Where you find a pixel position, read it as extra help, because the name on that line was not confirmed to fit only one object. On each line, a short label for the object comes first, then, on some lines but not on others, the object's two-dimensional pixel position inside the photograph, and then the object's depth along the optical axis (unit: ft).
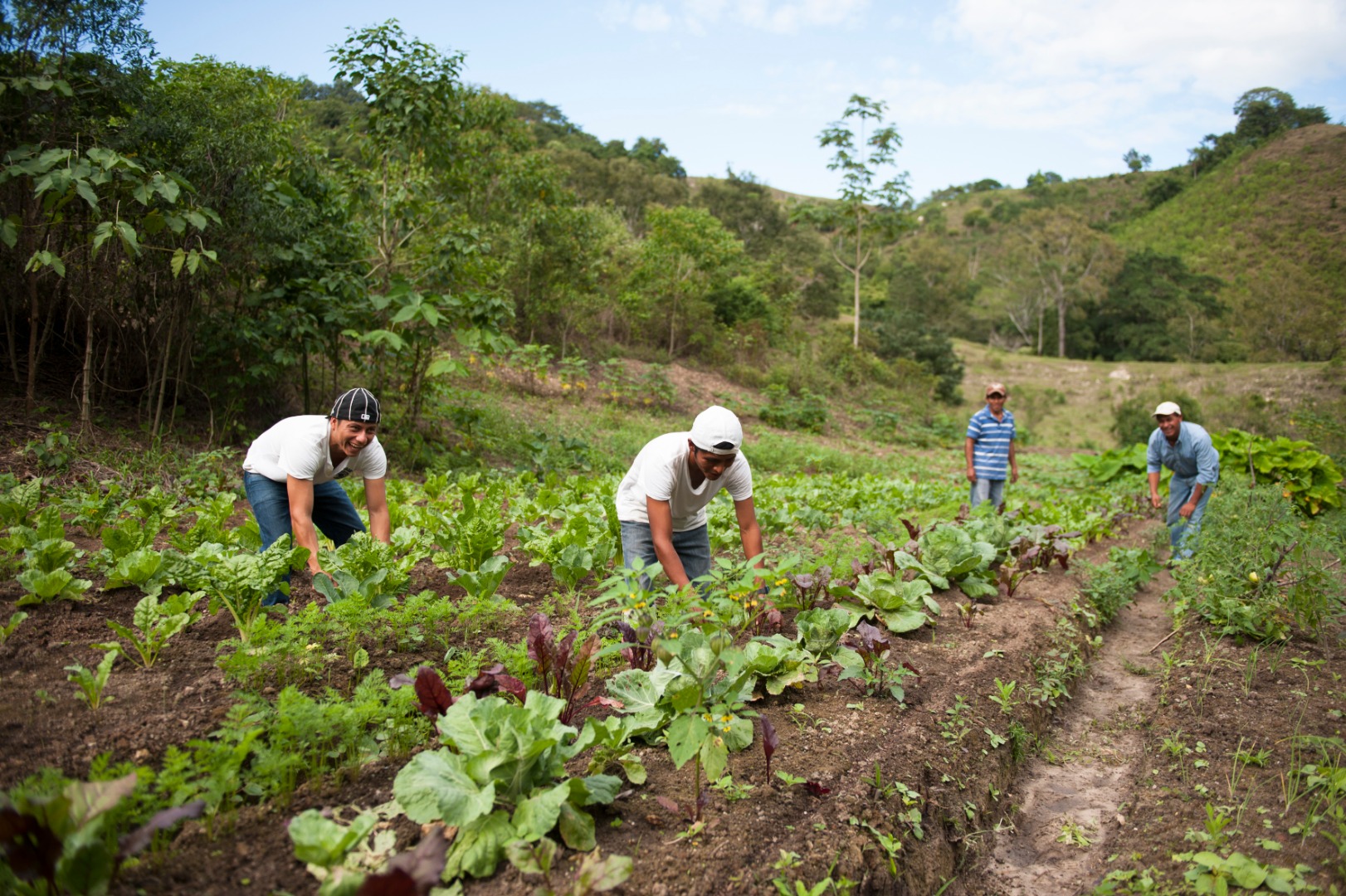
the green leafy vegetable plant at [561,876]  6.59
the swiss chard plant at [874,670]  11.65
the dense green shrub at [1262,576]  15.30
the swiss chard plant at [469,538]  13.65
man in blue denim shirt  22.53
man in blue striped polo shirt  25.11
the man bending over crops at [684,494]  12.15
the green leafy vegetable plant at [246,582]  10.12
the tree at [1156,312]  99.66
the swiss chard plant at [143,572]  11.47
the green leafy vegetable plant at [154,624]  9.58
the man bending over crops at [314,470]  12.78
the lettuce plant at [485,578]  12.53
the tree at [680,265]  71.51
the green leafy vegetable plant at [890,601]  14.51
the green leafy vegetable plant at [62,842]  5.28
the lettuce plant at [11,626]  9.46
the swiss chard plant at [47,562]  10.73
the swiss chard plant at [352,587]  10.97
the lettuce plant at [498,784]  6.93
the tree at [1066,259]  129.80
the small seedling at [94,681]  8.09
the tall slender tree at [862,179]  78.07
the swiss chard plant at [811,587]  13.91
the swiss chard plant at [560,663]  9.31
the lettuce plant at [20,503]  13.87
